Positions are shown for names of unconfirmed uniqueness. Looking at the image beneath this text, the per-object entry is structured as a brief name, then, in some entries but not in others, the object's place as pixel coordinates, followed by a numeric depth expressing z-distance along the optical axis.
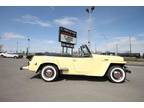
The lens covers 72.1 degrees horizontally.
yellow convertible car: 4.04
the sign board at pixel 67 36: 13.13
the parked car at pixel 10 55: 20.92
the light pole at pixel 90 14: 12.39
